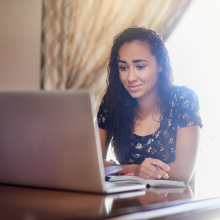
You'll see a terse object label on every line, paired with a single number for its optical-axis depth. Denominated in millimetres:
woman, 1467
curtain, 2316
